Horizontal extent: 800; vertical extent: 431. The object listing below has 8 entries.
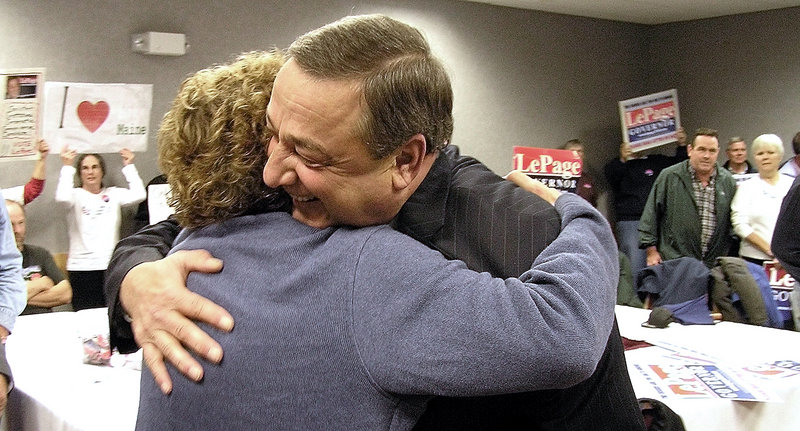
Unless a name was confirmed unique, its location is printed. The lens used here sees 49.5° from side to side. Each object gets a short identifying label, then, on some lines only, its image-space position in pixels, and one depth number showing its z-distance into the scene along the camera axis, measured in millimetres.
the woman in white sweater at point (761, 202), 6754
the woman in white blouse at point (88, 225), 6098
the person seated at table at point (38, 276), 5285
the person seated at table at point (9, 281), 2453
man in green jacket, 7168
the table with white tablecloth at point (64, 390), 2381
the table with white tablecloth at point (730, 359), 2561
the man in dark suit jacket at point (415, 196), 970
